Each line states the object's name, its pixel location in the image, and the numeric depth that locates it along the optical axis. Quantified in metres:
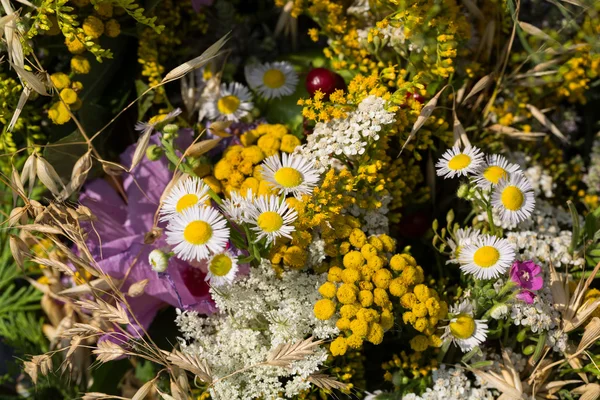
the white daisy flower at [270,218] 0.50
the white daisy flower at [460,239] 0.53
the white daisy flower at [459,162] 0.52
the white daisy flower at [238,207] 0.50
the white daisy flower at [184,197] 0.51
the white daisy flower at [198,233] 0.50
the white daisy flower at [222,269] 0.51
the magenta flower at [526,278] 0.51
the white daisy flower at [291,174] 0.52
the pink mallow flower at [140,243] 0.55
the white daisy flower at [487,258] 0.51
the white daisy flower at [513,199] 0.52
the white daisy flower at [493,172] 0.52
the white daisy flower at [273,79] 0.58
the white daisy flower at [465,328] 0.51
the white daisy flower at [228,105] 0.57
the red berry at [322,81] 0.56
